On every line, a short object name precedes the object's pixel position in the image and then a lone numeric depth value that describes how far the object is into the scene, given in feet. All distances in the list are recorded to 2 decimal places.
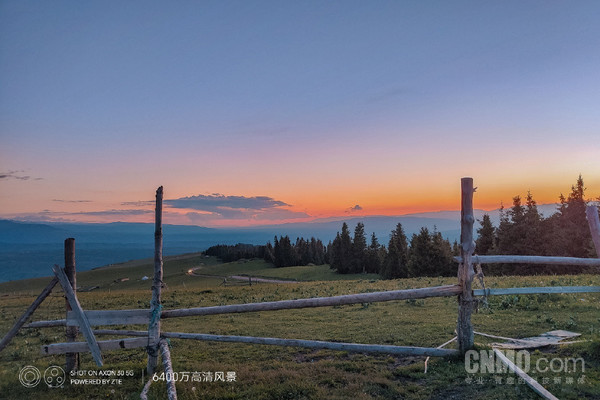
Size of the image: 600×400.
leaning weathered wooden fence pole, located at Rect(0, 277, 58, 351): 21.74
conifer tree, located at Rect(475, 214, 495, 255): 155.74
